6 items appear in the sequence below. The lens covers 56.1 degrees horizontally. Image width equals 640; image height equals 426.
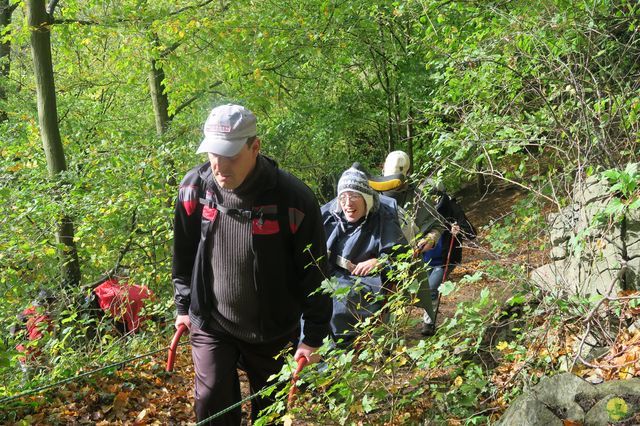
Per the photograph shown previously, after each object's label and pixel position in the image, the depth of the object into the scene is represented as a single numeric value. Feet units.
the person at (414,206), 20.16
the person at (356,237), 15.65
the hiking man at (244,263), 10.48
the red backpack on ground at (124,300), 20.84
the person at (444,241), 23.15
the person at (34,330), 18.13
